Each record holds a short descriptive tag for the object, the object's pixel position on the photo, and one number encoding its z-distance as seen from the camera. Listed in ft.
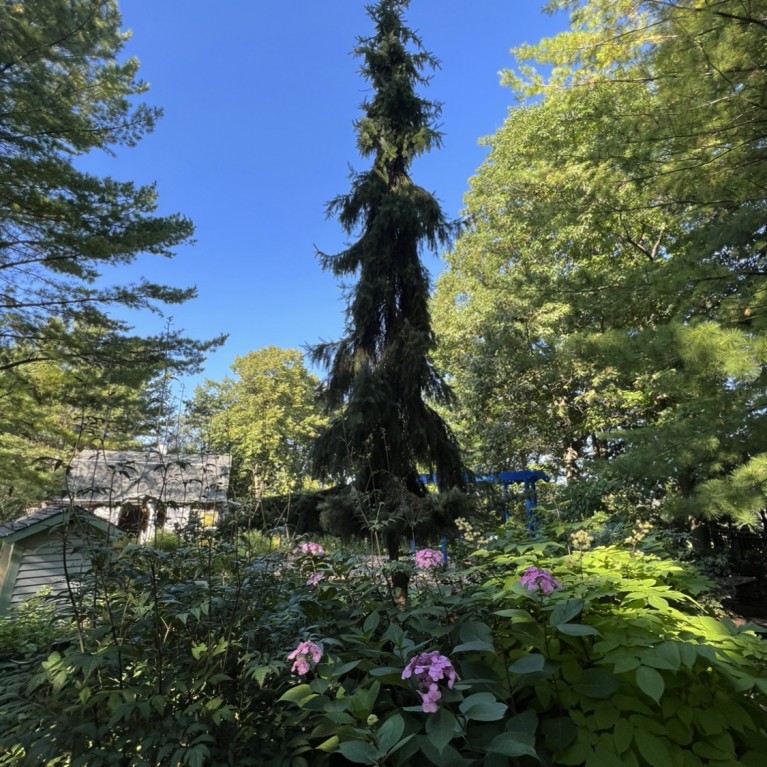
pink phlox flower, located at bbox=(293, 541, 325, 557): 6.68
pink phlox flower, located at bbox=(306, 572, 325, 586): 6.04
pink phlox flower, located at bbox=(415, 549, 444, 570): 5.64
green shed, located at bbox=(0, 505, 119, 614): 18.17
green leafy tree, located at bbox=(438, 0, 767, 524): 9.28
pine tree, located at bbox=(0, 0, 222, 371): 18.53
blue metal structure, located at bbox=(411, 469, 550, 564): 19.67
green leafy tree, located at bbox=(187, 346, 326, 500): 58.80
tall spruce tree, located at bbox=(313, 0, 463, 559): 15.56
